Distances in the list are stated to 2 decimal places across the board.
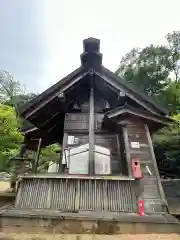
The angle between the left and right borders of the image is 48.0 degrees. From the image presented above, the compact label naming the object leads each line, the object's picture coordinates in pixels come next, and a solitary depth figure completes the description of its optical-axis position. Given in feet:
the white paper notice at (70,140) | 27.05
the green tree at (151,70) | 111.14
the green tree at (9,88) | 127.65
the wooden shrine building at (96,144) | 19.75
